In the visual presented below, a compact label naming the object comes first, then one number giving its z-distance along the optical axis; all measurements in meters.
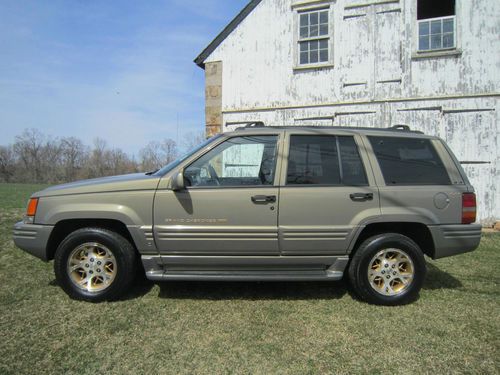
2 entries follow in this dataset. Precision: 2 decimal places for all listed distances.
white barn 8.15
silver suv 3.62
